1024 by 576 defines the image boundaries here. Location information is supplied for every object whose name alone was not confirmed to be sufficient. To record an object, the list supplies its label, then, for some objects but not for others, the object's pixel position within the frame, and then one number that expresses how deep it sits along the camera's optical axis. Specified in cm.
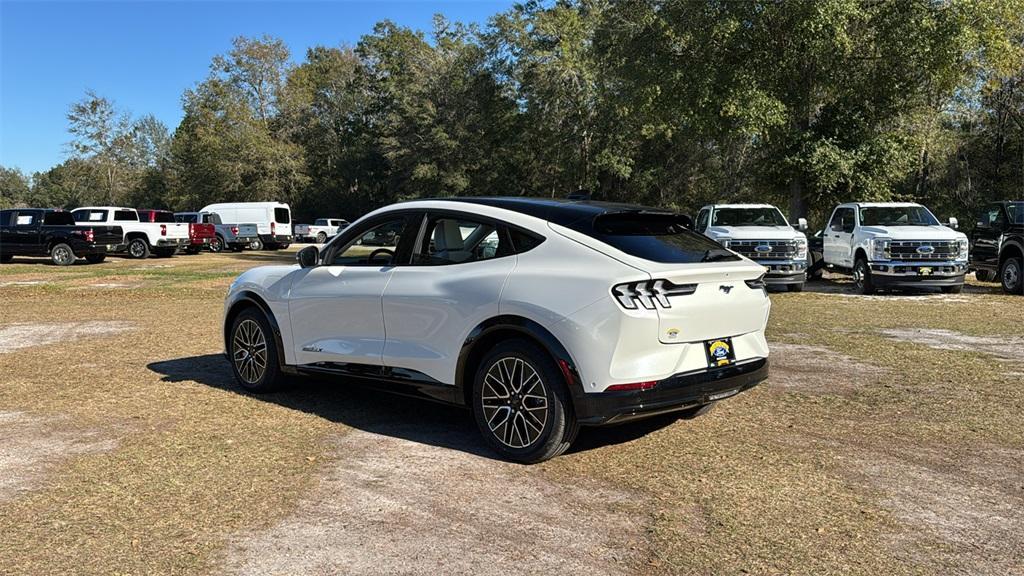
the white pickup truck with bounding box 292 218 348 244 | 5044
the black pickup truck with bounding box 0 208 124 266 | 2630
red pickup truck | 3130
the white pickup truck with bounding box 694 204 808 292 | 1667
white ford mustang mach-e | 459
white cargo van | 4003
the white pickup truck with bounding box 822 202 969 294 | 1599
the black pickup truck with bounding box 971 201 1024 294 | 1606
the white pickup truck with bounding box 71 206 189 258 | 2959
